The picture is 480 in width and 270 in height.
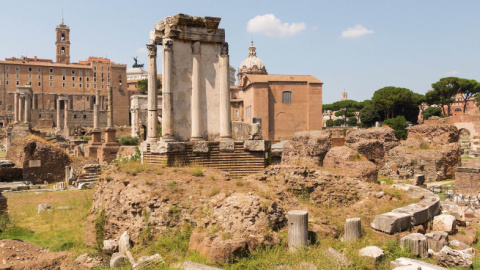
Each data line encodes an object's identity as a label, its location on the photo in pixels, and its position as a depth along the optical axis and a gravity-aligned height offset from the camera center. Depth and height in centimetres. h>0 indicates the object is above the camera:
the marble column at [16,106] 5824 +565
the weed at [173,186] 677 -86
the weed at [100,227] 726 -172
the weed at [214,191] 662 -94
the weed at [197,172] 767 -68
